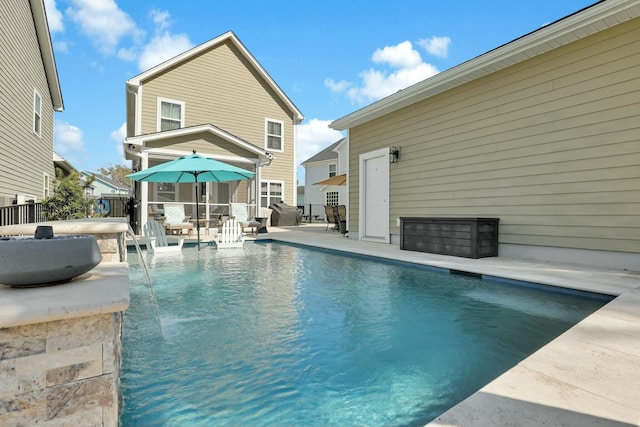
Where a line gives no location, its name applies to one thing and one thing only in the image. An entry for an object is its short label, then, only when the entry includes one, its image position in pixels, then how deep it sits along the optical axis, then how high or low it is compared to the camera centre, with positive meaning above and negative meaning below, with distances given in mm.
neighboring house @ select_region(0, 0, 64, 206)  7129 +2783
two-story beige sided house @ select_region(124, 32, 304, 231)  10773 +3487
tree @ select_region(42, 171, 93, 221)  7613 +181
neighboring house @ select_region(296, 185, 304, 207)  35500 +1550
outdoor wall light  7785 +1288
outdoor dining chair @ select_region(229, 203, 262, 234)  10398 -126
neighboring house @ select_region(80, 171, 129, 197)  30328 +2003
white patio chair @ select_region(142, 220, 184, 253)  7351 -612
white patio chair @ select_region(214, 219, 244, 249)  7942 -600
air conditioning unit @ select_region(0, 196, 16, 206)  6743 +198
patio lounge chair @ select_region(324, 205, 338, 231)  12352 -104
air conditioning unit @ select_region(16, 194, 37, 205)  7719 +296
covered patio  9812 +1627
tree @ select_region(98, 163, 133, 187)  38344 +4478
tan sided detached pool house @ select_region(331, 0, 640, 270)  4387 +1136
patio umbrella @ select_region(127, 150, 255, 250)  7328 +887
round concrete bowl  1339 -199
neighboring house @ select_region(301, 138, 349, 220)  21734 +2516
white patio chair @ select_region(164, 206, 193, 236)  9359 -255
